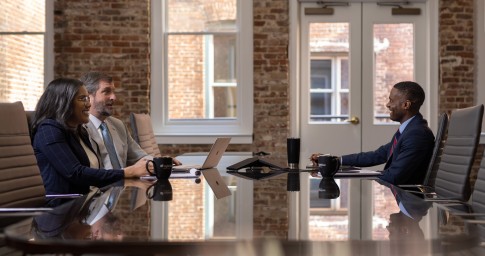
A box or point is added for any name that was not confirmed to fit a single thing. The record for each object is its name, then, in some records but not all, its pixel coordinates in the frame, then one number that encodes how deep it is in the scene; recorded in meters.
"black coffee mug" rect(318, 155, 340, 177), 3.59
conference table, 1.49
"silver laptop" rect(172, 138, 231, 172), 4.00
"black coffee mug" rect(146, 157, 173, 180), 3.36
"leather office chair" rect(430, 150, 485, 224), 2.11
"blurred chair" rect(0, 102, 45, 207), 3.12
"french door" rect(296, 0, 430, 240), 8.17
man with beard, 4.48
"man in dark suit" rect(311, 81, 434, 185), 4.07
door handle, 8.16
